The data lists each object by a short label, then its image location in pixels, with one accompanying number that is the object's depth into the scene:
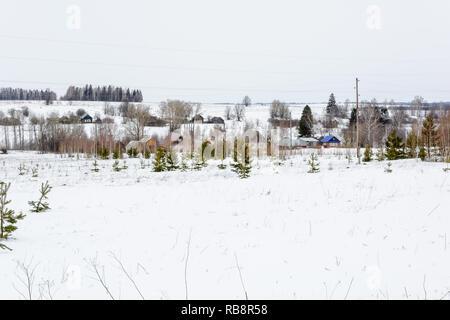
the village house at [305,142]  56.97
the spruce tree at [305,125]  62.84
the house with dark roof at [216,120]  72.12
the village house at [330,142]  58.88
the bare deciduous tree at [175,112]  52.66
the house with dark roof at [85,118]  72.85
